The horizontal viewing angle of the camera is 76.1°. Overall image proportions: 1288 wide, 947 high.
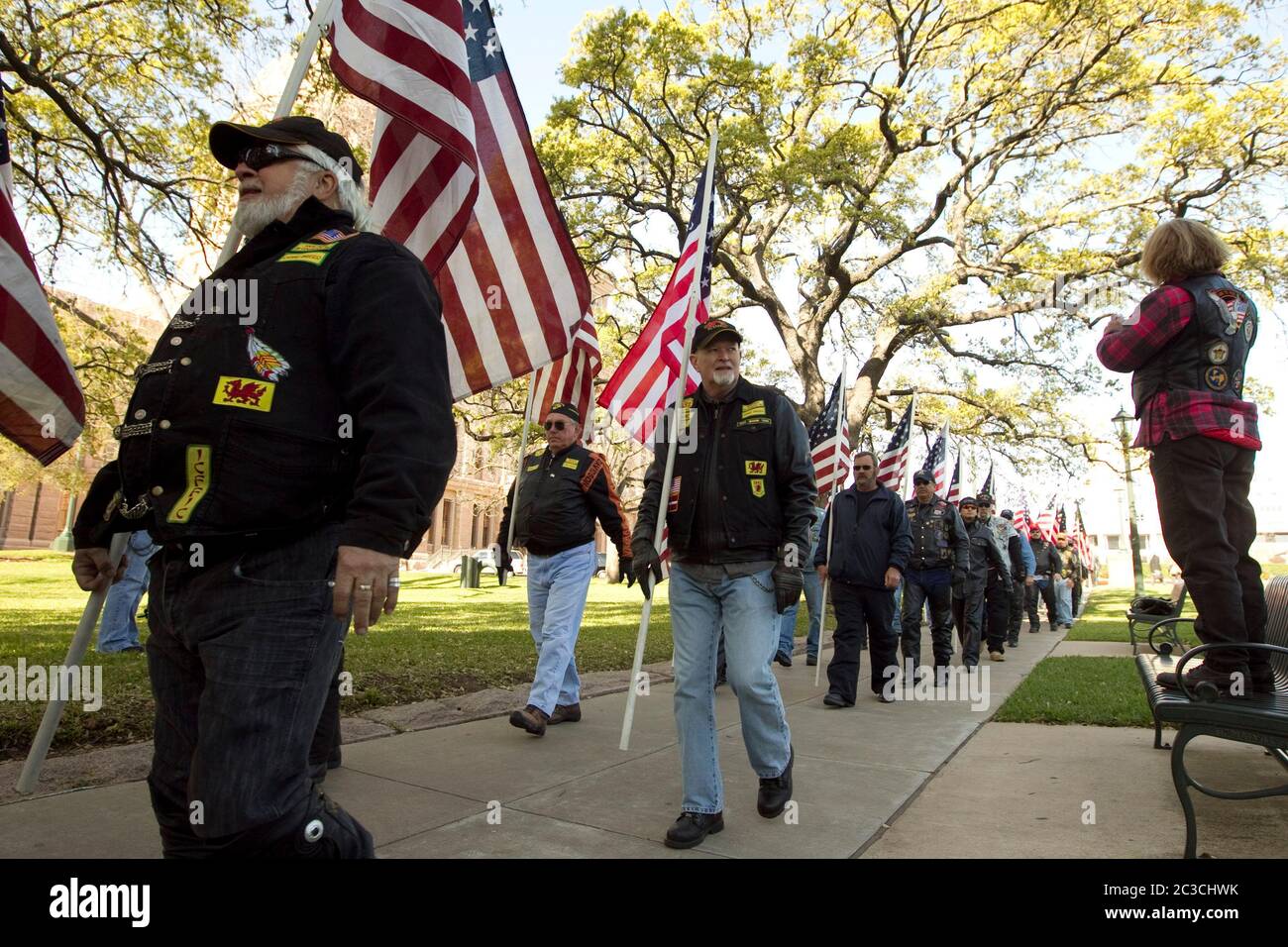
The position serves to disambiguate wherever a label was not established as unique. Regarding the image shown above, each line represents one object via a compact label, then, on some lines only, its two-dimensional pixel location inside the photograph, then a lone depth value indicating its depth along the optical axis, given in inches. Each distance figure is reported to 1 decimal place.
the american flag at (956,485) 759.1
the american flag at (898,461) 522.0
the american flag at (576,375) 296.7
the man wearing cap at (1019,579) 549.6
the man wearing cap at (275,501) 70.4
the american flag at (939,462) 585.3
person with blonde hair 133.2
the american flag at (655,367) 240.2
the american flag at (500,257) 183.2
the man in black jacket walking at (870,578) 286.8
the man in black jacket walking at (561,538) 217.2
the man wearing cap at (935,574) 359.3
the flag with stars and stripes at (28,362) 123.9
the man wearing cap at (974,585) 413.1
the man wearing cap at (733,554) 146.7
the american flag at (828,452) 476.4
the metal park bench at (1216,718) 115.5
